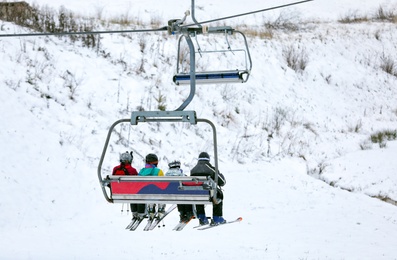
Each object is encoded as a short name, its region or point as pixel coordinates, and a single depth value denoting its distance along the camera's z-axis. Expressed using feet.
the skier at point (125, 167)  62.18
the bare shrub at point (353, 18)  205.26
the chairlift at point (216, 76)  63.16
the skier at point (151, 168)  61.67
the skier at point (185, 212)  63.82
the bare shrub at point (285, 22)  190.19
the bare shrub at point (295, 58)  169.37
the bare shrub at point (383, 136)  145.07
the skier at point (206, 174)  59.09
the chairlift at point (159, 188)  50.67
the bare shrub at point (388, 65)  181.47
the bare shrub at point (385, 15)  209.37
